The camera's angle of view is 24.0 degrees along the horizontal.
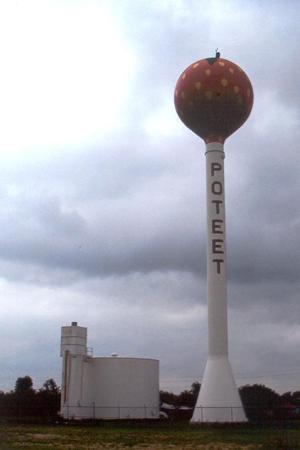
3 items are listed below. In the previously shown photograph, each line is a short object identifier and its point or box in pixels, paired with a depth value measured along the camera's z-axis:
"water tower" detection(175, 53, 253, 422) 42.81
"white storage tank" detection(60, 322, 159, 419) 51.04
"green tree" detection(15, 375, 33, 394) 83.88
